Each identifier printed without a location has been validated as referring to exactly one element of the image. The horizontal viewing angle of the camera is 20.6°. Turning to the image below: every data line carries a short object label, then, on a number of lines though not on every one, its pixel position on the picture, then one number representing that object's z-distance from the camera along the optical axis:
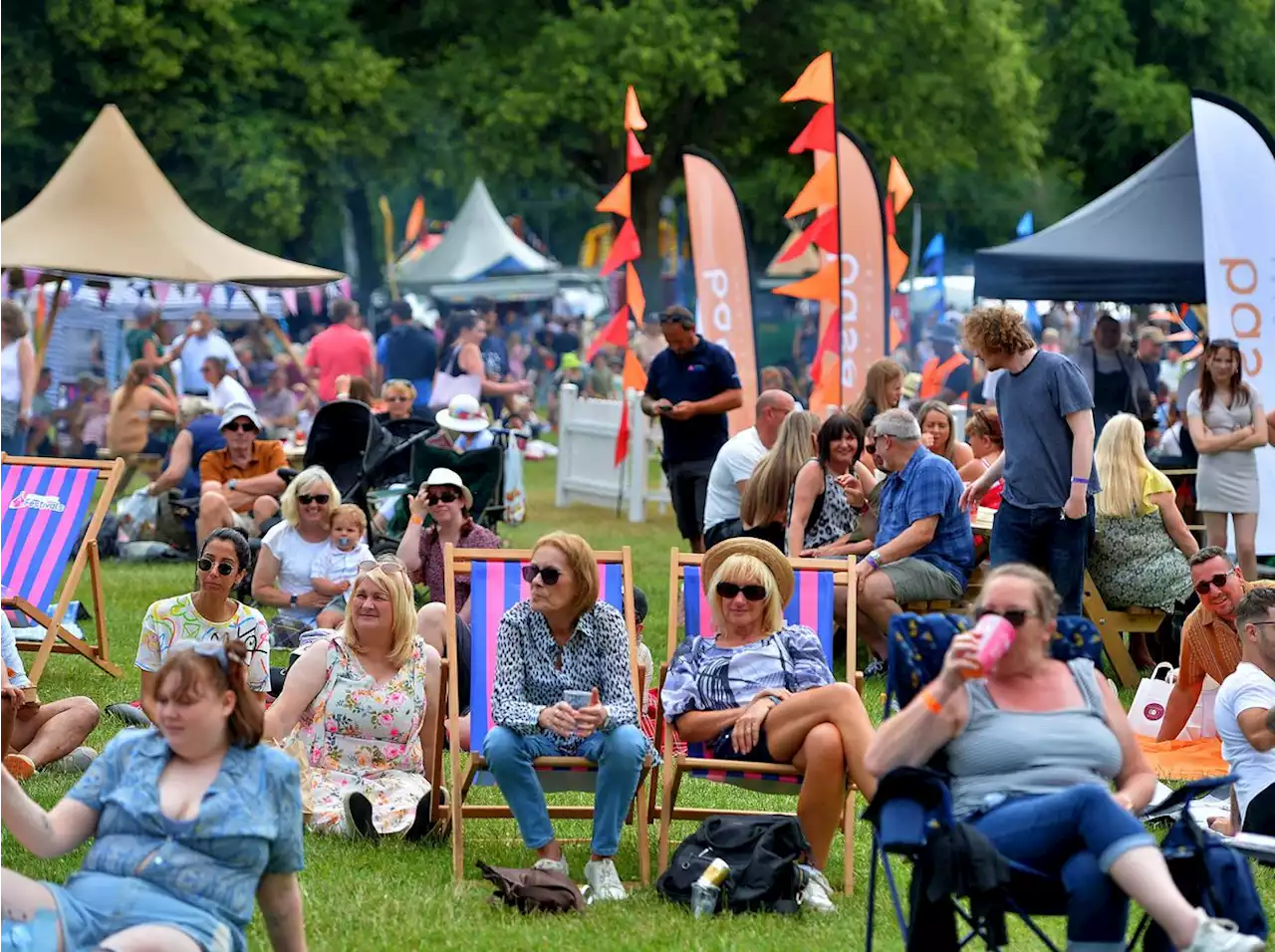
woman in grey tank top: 7.42
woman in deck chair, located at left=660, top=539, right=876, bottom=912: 10.24
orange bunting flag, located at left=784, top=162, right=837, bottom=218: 23.60
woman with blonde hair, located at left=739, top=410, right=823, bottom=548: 16.62
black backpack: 9.94
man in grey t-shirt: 14.14
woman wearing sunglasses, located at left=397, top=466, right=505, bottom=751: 15.32
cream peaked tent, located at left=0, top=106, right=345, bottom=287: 29.22
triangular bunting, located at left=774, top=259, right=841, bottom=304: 23.58
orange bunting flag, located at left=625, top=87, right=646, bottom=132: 24.86
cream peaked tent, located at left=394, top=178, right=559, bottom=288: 60.62
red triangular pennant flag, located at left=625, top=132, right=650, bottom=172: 25.17
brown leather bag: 9.77
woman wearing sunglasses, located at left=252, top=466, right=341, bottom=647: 16.20
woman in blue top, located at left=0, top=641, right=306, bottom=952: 7.16
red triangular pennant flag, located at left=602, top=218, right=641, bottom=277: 25.83
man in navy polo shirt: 20.87
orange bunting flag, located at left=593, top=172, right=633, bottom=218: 25.37
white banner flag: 18.24
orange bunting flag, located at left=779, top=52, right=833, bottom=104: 23.45
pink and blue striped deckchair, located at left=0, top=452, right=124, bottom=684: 15.32
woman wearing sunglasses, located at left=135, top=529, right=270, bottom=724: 12.40
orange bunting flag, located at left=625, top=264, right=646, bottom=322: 26.66
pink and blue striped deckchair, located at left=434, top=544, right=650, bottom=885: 10.55
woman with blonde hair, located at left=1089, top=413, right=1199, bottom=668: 16.14
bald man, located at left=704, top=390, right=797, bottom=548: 17.75
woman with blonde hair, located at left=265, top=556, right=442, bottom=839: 11.26
